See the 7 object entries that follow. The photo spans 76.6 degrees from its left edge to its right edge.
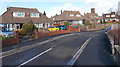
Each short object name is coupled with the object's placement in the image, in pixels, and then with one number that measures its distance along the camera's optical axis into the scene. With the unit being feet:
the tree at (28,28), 43.37
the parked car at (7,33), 40.20
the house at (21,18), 64.10
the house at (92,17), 133.66
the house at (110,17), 155.63
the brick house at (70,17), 109.74
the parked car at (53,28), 67.04
